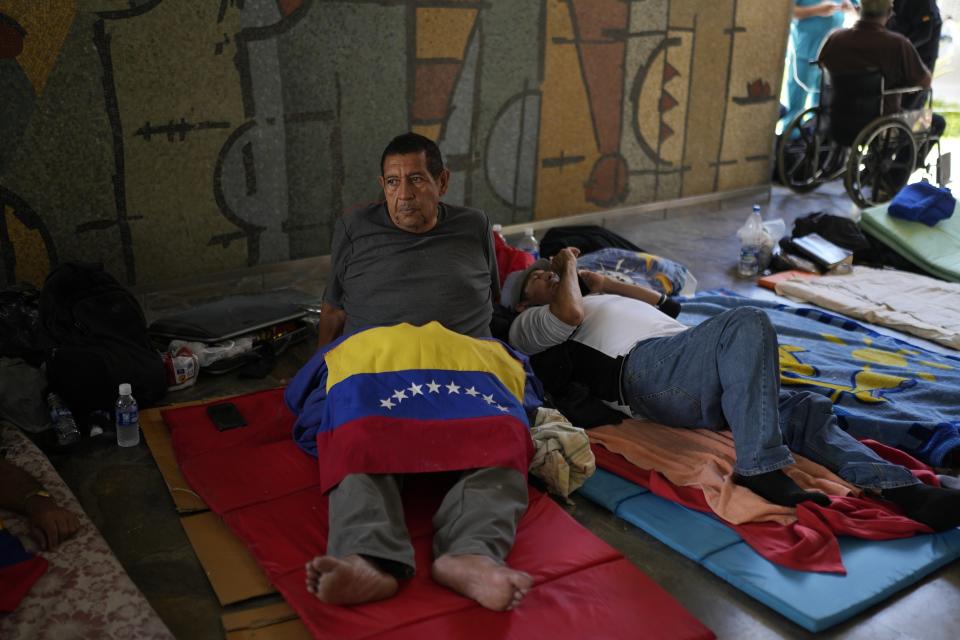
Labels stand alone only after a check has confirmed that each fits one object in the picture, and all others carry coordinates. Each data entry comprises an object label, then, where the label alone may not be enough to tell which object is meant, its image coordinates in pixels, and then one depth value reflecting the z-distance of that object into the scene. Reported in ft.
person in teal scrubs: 22.54
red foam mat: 6.30
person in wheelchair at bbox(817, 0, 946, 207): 18.98
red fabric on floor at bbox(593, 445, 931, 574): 7.29
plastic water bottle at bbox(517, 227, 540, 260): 14.30
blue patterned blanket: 9.31
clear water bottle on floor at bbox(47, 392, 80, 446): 9.31
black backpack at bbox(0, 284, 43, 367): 10.26
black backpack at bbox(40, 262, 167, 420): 9.63
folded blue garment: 15.94
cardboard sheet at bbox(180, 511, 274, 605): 6.91
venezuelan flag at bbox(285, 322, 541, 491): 7.34
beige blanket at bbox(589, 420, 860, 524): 7.86
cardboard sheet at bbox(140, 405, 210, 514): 8.19
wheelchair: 19.08
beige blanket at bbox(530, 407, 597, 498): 8.21
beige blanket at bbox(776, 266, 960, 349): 12.86
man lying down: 7.91
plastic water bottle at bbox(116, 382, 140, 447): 9.36
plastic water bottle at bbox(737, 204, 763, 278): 15.61
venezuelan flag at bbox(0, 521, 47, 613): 6.35
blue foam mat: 6.79
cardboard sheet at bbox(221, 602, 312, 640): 6.38
